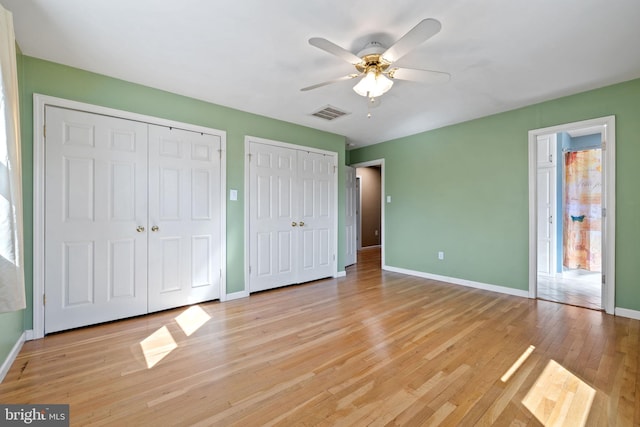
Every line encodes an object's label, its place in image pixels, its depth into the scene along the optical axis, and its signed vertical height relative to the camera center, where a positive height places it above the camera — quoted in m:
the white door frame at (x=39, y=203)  2.43 +0.08
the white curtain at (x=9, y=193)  1.45 +0.11
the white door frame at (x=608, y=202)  3.02 +0.13
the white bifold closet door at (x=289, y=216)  3.88 -0.05
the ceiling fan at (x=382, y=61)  1.72 +1.12
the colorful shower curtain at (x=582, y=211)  4.75 +0.05
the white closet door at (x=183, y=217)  3.05 -0.05
